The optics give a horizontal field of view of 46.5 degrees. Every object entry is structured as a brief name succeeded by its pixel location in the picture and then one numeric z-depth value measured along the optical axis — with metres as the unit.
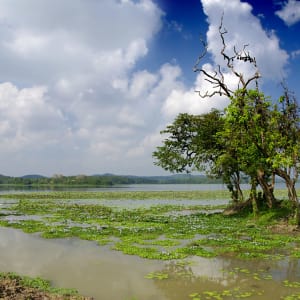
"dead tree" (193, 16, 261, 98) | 27.66
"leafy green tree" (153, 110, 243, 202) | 36.41
